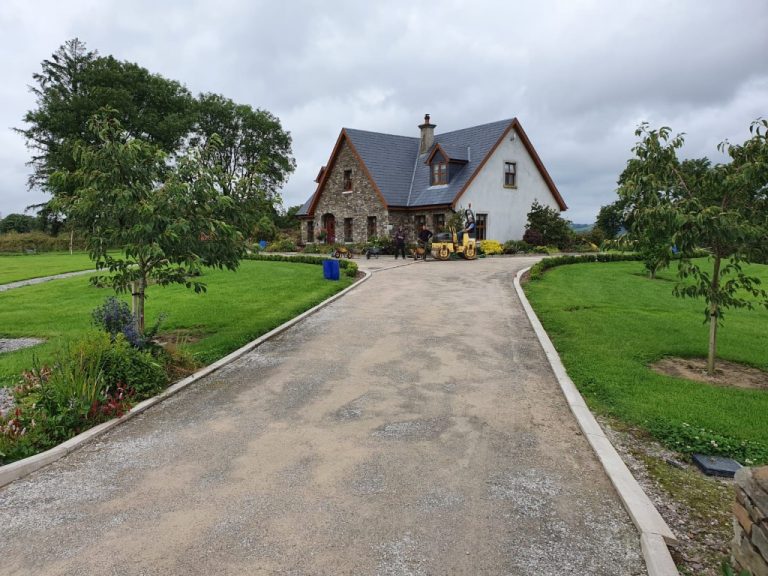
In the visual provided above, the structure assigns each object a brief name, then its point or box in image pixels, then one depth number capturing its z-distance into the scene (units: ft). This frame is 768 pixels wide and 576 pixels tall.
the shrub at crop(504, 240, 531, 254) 108.37
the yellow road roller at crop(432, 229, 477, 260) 90.84
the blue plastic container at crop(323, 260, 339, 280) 66.95
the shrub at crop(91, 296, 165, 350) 27.56
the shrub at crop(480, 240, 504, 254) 104.36
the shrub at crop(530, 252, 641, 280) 68.46
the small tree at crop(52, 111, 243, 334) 28.35
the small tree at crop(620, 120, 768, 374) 24.30
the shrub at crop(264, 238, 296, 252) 134.10
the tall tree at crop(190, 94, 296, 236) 204.33
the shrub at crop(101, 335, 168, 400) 24.48
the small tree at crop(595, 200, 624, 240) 210.16
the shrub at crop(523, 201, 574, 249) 113.70
